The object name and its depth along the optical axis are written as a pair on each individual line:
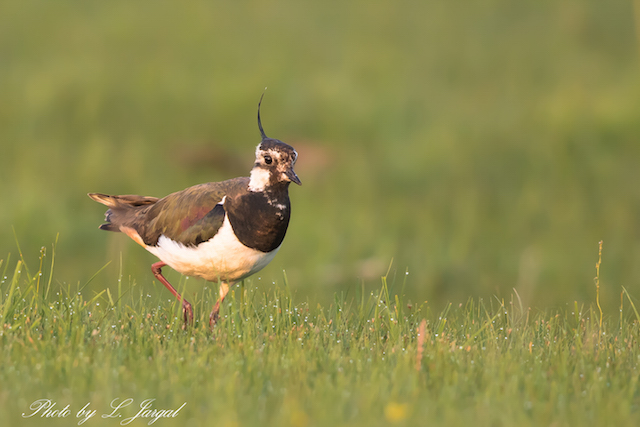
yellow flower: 8.61
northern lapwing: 12.52
